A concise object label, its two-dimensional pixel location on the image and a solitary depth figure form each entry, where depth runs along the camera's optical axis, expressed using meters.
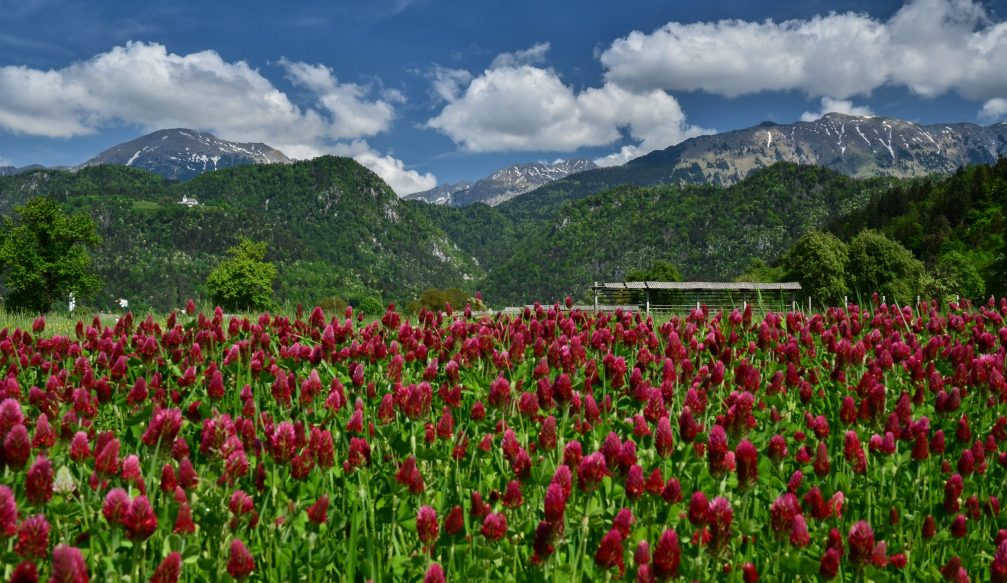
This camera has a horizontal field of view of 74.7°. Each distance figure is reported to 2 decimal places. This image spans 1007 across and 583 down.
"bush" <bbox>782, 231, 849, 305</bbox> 84.38
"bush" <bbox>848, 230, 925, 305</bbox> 86.50
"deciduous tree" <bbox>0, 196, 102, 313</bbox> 69.12
